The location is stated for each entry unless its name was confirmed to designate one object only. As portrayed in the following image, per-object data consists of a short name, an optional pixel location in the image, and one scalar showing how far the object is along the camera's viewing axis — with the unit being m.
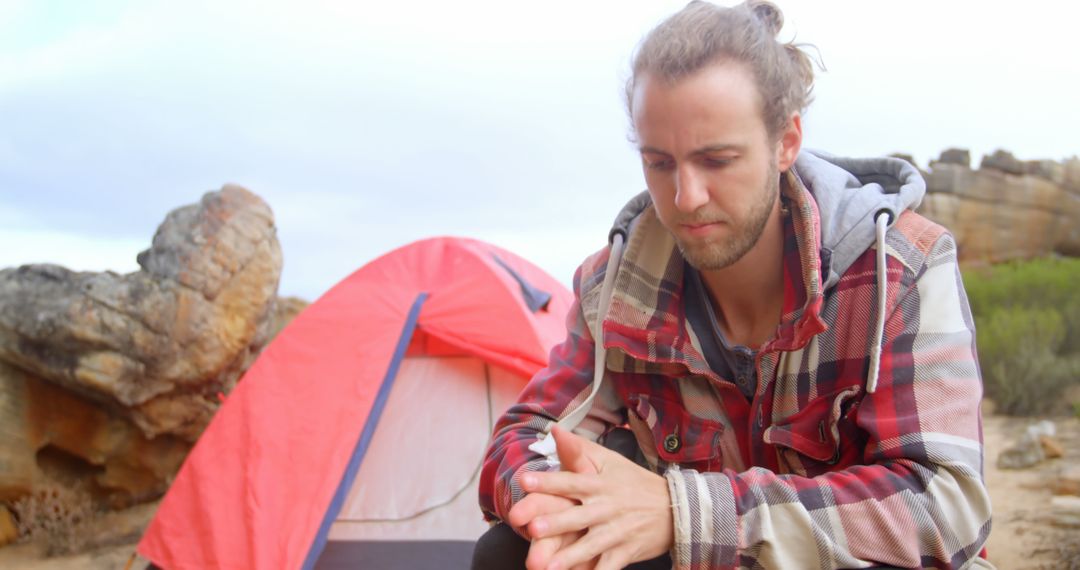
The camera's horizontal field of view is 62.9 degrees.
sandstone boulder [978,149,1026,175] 11.68
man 1.37
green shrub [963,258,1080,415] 5.71
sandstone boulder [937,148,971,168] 11.98
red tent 3.00
